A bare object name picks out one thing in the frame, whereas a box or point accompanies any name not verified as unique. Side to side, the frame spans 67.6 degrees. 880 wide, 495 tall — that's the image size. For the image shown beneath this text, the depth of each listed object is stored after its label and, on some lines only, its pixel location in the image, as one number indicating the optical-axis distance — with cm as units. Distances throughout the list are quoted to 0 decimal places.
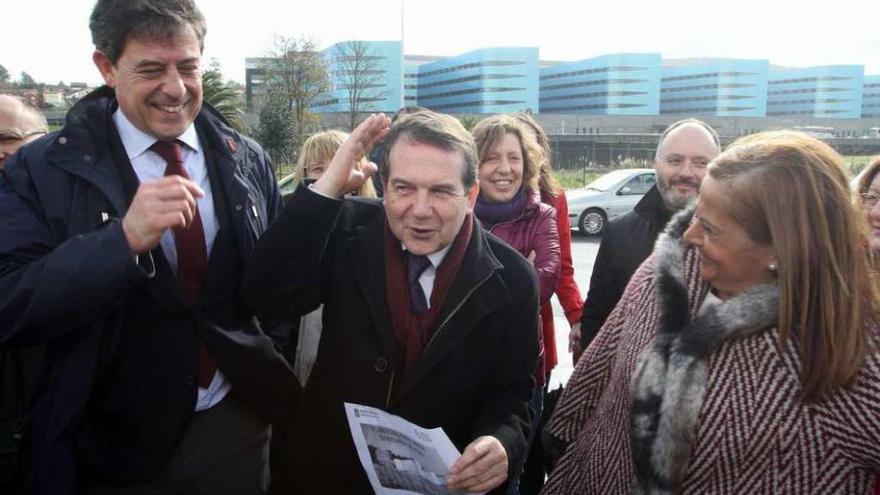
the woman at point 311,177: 275
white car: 1450
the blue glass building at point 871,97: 10154
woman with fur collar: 160
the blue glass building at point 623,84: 8631
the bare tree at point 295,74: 2731
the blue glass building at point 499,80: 8369
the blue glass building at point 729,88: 8825
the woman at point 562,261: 354
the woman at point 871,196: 222
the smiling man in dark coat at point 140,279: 154
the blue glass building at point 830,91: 9181
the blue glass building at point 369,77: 4588
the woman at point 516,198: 343
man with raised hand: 188
